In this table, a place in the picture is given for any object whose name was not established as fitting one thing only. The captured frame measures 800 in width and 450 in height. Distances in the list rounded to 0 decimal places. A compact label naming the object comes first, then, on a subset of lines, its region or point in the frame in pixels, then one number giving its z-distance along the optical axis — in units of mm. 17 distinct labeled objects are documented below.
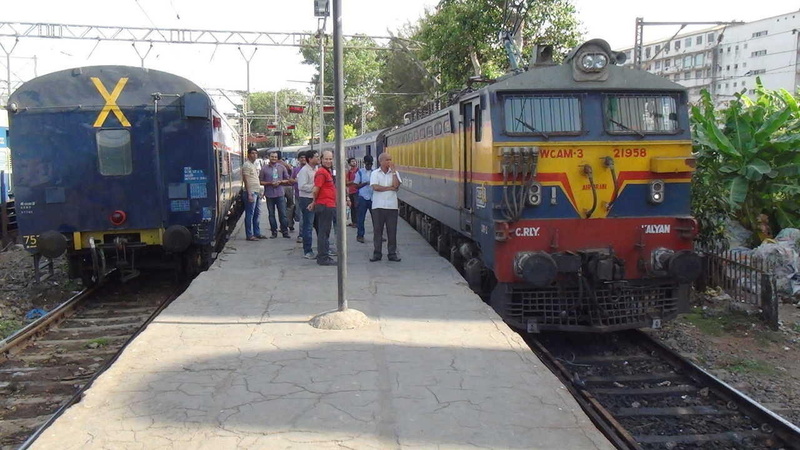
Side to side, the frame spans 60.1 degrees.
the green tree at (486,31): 17641
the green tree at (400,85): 42219
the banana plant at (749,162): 11289
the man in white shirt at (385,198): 10203
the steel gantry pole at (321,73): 21656
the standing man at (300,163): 12327
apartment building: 52875
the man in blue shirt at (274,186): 13344
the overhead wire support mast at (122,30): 22453
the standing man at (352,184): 14227
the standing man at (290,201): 14836
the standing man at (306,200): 10852
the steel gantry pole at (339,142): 6391
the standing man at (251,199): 13016
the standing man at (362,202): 12898
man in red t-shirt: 9984
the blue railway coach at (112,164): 9250
